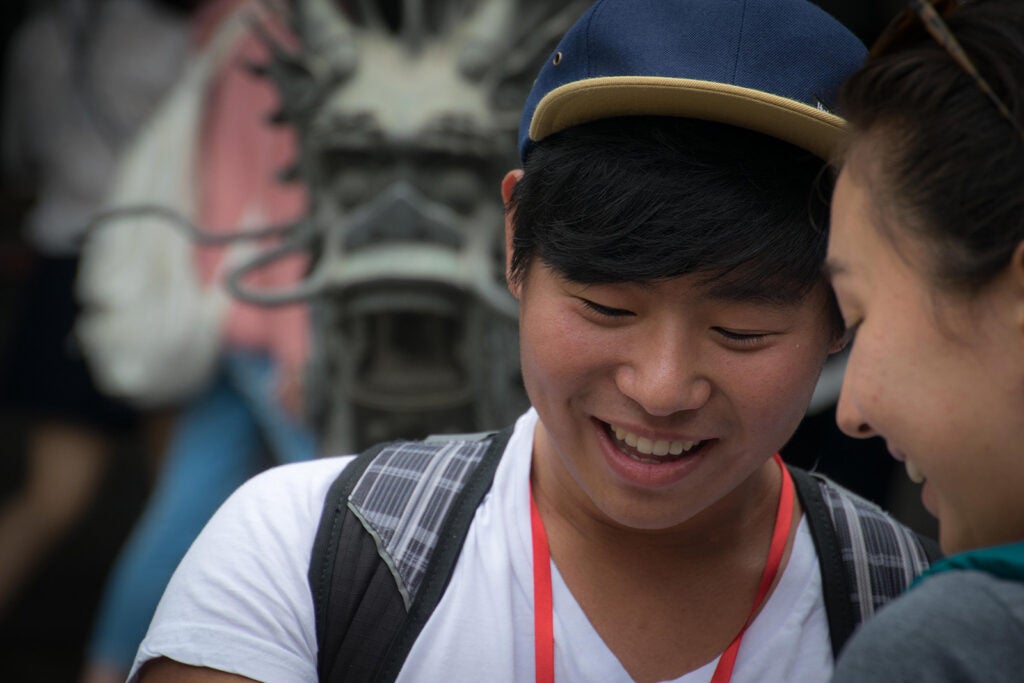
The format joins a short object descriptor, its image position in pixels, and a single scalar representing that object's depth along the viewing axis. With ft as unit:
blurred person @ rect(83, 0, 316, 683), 12.00
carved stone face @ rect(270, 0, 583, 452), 10.48
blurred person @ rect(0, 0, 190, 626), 13.75
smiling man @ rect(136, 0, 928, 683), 4.78
